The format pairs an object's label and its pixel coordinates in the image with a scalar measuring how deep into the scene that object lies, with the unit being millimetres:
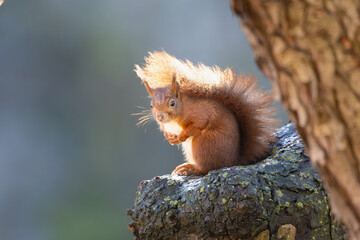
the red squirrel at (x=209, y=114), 7833
